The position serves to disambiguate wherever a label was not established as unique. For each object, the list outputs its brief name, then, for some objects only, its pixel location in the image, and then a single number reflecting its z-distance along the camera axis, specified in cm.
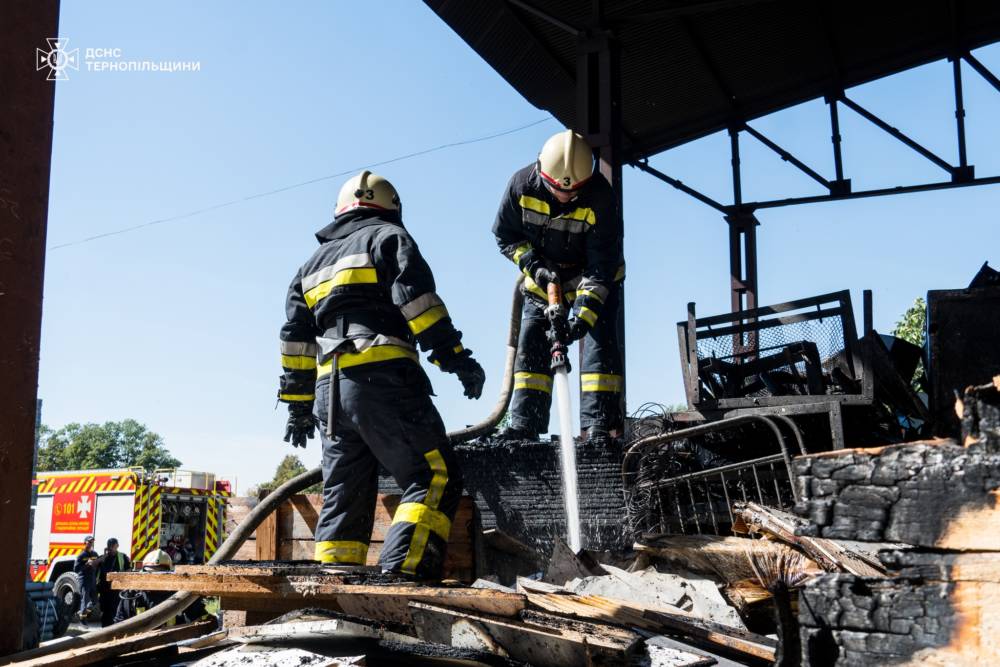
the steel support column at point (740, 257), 1184
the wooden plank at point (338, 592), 295
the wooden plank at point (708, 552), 398
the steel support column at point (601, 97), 783
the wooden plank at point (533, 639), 255
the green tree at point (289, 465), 4519
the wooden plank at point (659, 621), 289
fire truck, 1714
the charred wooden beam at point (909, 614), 176
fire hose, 333
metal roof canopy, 916
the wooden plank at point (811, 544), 298
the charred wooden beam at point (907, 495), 176
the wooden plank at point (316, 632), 290
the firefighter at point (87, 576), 1310
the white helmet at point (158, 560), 1070
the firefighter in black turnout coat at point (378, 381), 418
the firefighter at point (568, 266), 601
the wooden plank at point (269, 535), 530
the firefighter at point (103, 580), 1191
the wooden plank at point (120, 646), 286
